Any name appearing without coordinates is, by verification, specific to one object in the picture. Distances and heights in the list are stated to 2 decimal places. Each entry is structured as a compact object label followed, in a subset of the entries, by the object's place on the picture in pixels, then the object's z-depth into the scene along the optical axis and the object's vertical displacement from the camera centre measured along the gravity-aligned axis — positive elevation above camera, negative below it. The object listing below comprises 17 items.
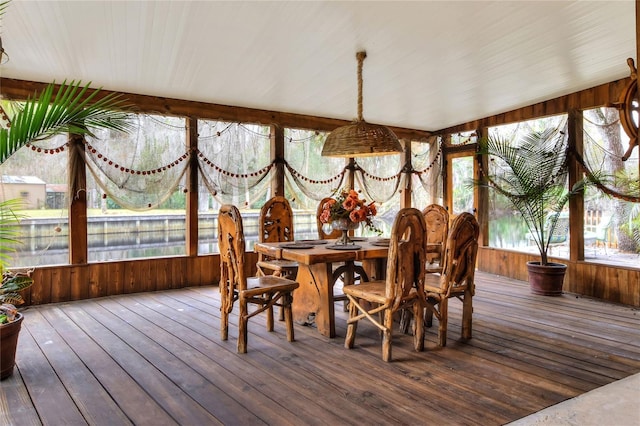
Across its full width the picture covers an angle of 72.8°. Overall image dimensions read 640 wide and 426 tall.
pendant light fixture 3.65 +0.62
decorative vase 3.77 -0.09
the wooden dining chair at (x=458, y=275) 3.15 -0.46
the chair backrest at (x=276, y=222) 4.52 -0.08
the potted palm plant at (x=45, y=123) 1.99 +0.45
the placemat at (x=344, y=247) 3.56 -0.28
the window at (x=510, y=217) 5.70 -0.06
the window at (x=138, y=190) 4.89 +0.28
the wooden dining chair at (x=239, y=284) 3.10 -0.54
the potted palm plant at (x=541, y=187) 5.05 +0.32
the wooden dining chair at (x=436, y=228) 4.24 -0.15
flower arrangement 3.70 +0.02
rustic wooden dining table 3.33 -0.48
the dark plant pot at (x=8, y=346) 2.58 -0.79
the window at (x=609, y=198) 4.77 +0.17
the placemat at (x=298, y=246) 3.65 -0.28
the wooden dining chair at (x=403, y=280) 2.89 -0.46
